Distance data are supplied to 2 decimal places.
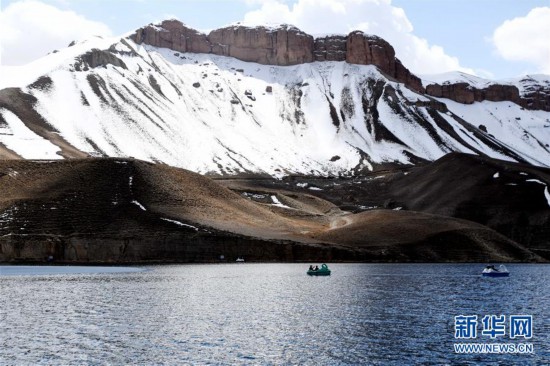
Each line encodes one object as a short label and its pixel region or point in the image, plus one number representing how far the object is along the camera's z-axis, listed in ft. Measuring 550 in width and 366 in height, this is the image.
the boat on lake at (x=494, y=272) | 353.92
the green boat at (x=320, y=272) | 343.67
